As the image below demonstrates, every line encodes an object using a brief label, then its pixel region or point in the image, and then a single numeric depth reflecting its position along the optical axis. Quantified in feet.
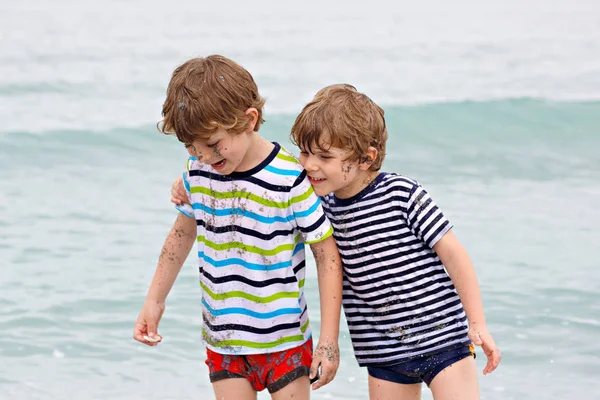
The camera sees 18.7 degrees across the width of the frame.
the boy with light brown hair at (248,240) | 17.56
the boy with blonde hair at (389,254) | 18.29
